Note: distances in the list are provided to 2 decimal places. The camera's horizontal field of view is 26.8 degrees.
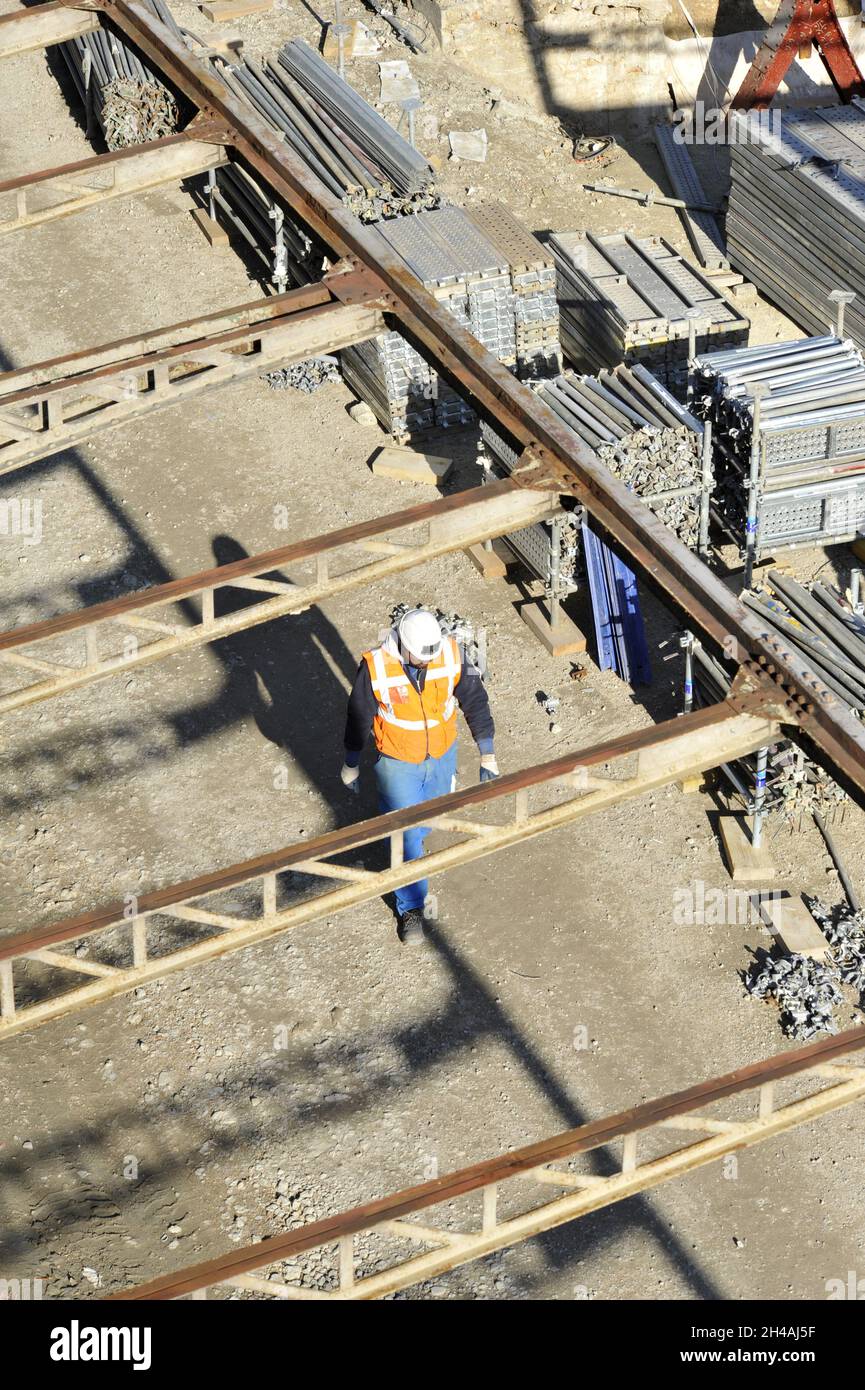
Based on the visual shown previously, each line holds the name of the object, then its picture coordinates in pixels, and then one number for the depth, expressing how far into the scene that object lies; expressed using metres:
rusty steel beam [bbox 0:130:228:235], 13.95
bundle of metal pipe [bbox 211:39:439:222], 17.44
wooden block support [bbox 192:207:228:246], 19.39
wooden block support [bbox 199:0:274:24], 22.58
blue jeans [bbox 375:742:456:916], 11.47
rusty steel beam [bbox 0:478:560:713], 10.12
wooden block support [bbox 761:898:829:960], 12.04
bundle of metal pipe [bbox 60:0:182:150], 19.64
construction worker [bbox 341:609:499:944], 10.91
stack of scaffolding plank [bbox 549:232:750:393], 16.52
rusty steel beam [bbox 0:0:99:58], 16.05
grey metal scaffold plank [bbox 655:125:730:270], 19.80
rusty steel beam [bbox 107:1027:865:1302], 7.70
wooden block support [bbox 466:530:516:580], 15.13
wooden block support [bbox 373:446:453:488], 16.09
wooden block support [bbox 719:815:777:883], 12.58
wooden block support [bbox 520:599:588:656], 14.38
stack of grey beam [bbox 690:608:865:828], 12.56
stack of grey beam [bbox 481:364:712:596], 14.24
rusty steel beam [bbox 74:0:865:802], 9.55
